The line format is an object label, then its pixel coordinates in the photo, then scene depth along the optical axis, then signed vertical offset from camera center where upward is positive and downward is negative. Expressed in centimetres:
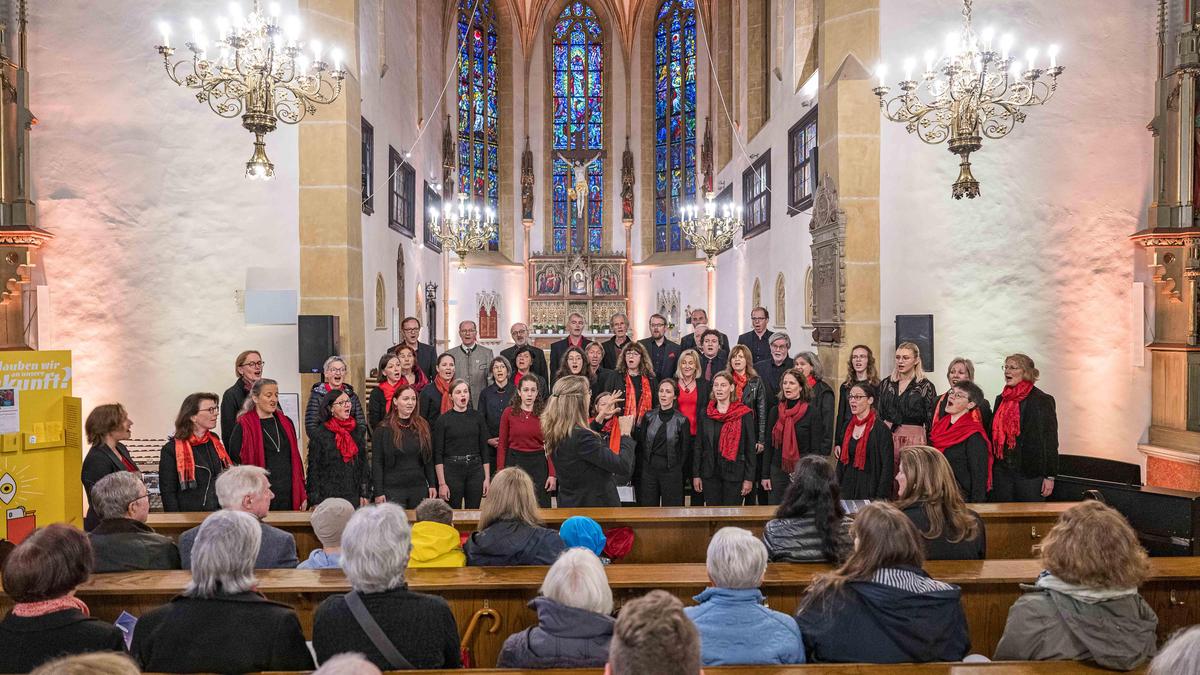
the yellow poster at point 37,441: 541 -73
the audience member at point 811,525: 364 -89
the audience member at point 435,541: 366 -94
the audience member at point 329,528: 363 -87
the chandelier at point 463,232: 1399 +172
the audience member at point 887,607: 270 -92
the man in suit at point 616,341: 862 -12
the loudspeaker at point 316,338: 789 -6
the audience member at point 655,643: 181 -70
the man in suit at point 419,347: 825 -18
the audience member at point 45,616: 242 -84
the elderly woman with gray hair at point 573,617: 259 -91
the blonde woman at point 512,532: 359 -89
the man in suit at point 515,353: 844 -23
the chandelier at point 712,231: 1335 +163
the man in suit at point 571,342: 850 -13
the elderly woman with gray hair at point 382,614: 258 -90
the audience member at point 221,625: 254 -91
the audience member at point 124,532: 358 -88
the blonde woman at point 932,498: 360 -76
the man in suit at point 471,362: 827 -31
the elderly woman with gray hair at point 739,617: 263 -94
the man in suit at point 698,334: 845 -5
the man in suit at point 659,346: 884 -18
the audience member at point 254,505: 373 -79
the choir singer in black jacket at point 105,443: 475 -66
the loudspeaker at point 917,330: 794 -2
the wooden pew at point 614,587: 336 -108
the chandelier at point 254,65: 564 +187
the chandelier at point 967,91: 609 +178
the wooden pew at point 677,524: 463 -112
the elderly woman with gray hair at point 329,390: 572 -43
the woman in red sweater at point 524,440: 602 -81
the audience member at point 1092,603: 262 -90
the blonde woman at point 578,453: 489 -74
